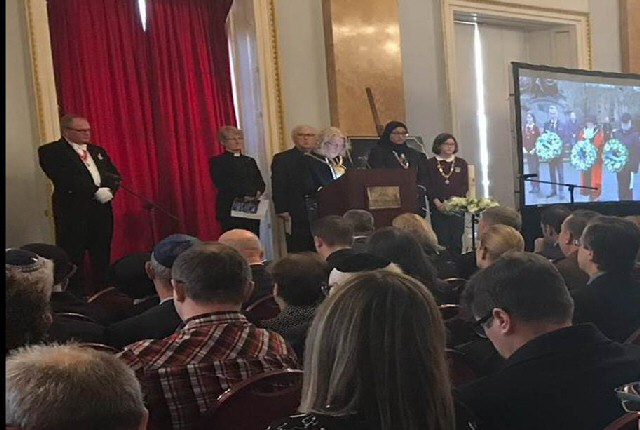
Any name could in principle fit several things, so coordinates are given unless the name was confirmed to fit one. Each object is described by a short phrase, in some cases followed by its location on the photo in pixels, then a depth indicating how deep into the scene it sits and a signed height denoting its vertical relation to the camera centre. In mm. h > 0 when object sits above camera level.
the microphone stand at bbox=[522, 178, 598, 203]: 7531 -495
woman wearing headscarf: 6785 -69
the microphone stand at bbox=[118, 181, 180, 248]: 6070 -410
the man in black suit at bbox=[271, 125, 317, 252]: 6465 -252
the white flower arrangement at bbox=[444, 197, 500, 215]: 6457 -511
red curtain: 6230 +536
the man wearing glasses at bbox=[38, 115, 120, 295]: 5492 -164
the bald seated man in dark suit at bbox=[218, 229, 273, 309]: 3412 -428
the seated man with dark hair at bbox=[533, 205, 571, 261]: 4853 -544
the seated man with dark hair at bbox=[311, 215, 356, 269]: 3893 -396
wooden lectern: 5703 -329
